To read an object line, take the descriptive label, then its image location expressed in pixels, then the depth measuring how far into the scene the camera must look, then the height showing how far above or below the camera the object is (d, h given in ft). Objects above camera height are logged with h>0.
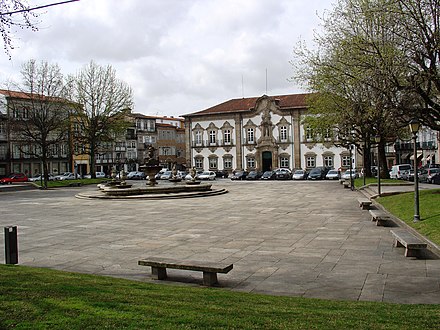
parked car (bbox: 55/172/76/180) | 217.56 -6.55
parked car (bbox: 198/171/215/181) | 198.29 -7.41
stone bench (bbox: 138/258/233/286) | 25.21 -6.14
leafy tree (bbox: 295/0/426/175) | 57.88 +12.90
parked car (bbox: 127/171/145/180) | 227.94 -7.66
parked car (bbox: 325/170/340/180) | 179.41 -7.63
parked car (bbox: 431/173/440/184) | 128.03 -7.25
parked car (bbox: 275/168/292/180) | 192.24 -7.62
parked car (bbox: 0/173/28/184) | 192.44 -6.39
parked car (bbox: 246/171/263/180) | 200.64 -7.75
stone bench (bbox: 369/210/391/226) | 46.34 -6.60
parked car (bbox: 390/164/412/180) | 150.70 -5.32
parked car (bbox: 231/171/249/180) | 202.59 -7.94
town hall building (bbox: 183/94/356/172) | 216.95 +10.05
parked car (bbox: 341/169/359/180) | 164.76 -7.38
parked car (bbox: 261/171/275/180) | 195.31 -7.99
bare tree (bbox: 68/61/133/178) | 178.19 +20.67
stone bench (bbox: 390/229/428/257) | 31.07 -6.30
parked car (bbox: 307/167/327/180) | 182.09 -7.25
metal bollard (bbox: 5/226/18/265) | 30.42 -5.63
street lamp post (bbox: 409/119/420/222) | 44.83 -0.50
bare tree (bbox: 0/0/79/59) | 29.58 +9.97
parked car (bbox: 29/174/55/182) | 202.11 -6.86
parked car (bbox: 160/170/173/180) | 210.59 -7.07
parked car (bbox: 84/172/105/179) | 232.12 -6.91
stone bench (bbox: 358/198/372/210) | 61.84 -6.73
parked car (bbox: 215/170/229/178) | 227.20 -7.73
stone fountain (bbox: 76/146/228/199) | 93.56 -6.98
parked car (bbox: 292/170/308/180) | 187.21 -7.62
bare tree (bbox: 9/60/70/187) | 152.66 +17.97
